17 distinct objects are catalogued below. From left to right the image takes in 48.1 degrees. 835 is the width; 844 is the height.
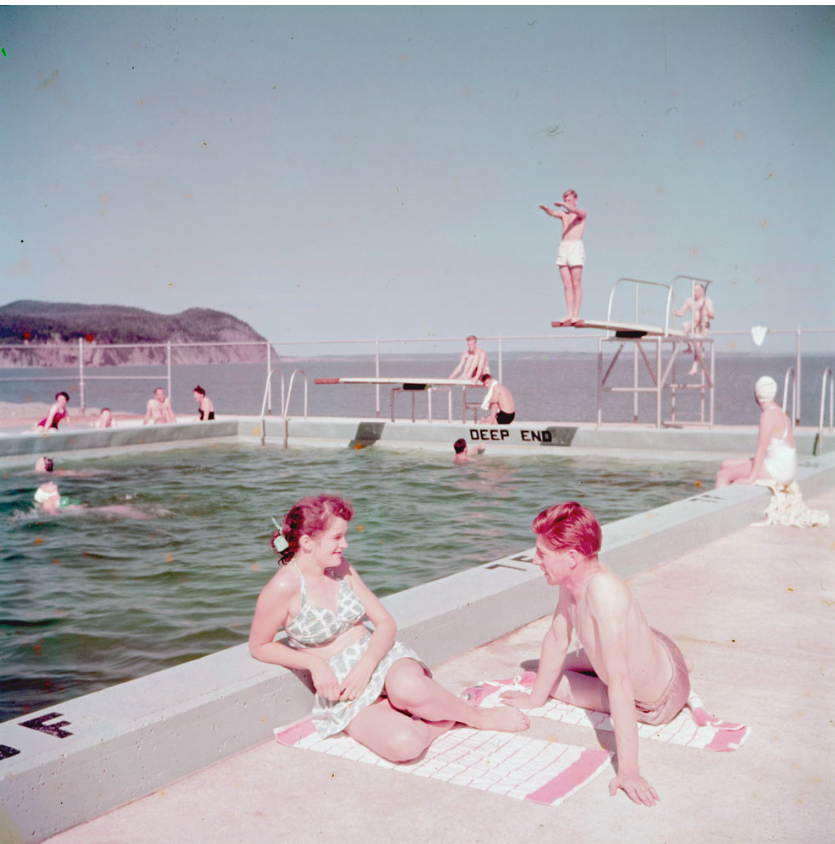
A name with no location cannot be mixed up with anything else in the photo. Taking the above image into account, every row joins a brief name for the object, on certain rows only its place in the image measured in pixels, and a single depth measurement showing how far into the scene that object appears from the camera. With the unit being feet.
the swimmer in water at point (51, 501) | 32.94
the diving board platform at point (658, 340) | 48.91
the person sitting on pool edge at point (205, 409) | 57.88
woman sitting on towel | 10.53
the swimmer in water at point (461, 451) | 45.75
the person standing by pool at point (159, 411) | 55.36
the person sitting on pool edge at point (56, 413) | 46.83
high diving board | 44.70
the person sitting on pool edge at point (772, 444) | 25.38
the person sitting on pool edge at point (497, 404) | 51.16
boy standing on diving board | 43.52
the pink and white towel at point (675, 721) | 10.44
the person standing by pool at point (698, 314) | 53.57
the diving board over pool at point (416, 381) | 47.98
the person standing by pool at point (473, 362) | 53.93
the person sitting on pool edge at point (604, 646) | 9.39
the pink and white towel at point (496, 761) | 9.35
